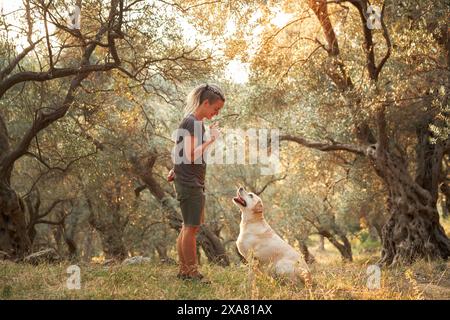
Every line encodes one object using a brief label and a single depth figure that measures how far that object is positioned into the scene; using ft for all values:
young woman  22.52
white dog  23.71
